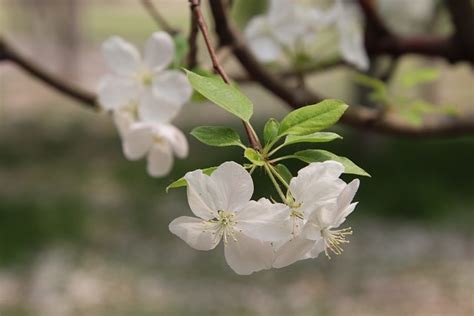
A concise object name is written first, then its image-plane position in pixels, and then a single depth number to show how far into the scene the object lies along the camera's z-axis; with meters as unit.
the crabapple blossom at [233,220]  0.75
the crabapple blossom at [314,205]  0.75
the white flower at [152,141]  0.91
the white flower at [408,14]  4.76
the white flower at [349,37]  1.20
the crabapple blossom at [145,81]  0.91
